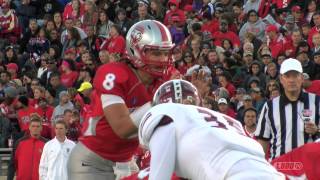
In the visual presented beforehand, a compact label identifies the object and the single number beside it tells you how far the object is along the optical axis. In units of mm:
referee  15070
